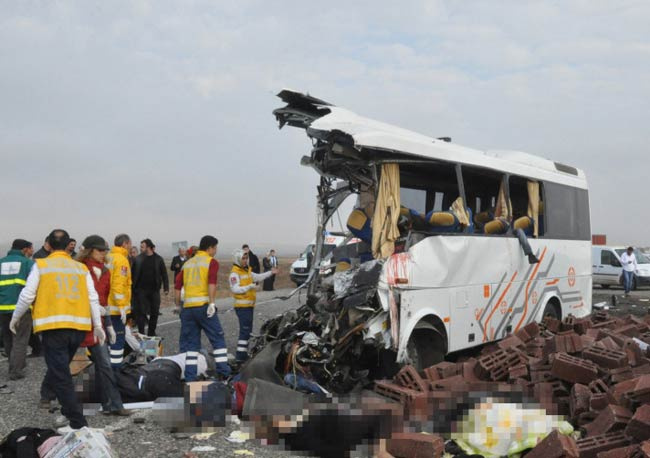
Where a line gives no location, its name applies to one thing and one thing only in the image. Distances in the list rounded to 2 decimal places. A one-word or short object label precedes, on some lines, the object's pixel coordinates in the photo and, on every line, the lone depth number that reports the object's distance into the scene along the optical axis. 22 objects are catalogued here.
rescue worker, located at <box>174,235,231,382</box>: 7.63
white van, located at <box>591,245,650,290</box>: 23.38
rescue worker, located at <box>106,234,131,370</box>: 7.84
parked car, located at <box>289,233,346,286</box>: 25.45
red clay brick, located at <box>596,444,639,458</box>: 4.33
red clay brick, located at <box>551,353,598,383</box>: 6.01
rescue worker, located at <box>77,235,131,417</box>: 6.29
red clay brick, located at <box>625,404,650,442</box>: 4.57
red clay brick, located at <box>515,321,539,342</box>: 7.97
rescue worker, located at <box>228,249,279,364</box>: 8.91
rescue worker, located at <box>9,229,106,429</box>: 5.50
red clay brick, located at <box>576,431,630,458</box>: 4.59
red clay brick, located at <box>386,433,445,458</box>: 4.70
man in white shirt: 19.92
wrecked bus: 6.61
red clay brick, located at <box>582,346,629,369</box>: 6.23
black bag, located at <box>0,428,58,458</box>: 4.70
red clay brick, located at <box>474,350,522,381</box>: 6.49
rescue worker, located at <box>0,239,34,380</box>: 8.23
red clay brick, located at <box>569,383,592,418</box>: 5.56
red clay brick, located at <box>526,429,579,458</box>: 4.37
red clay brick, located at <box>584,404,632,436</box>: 4.87
